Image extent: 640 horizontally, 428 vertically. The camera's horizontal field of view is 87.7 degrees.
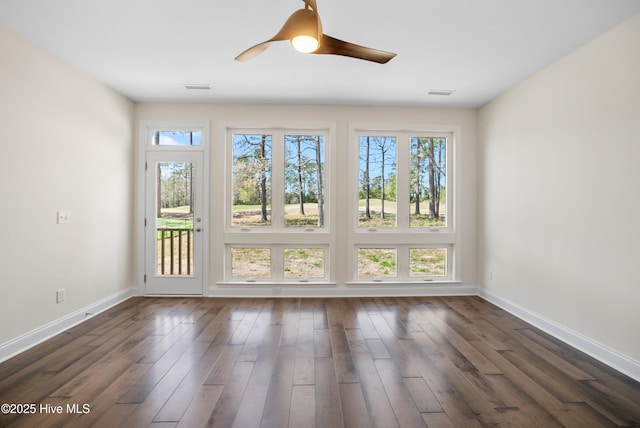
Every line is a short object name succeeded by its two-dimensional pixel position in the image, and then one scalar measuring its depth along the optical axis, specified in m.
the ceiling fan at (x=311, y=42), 1.92
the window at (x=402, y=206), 4.89
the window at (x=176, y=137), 4.78
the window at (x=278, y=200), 4.84
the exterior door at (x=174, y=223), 4.73
